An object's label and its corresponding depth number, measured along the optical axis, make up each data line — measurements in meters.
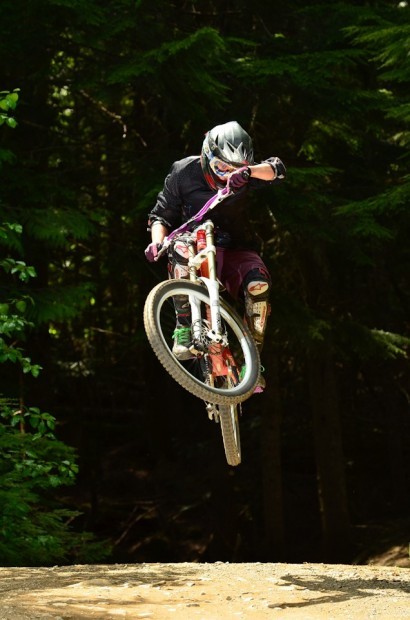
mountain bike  10.89
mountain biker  11.48
